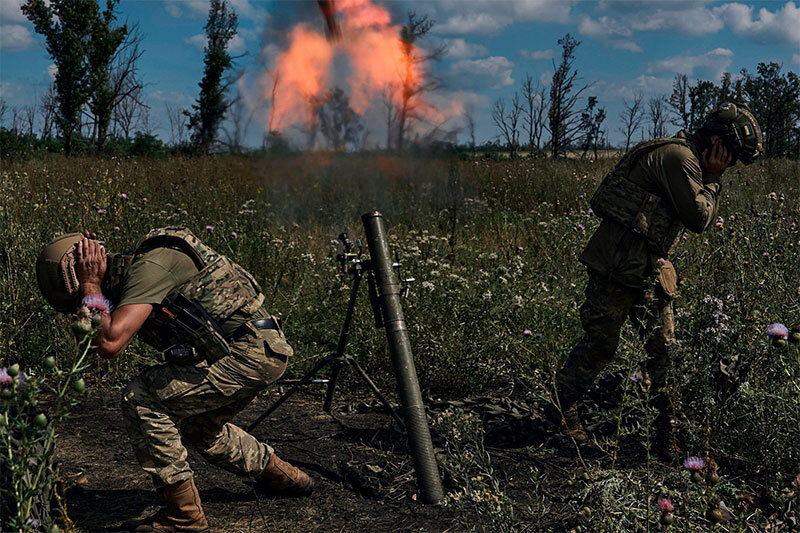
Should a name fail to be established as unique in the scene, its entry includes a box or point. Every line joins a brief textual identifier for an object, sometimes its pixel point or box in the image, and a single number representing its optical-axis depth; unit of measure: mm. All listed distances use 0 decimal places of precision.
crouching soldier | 3170
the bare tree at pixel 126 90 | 34844
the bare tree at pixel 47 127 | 51294
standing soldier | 4086
